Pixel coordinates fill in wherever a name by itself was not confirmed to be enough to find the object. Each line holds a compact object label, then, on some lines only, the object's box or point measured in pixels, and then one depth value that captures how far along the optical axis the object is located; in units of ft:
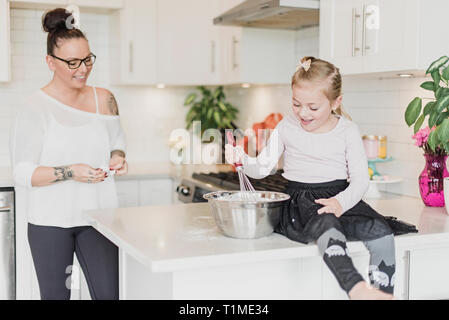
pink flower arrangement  7.32
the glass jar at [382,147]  8.78
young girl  5.18
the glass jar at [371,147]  8.74
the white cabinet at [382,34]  6.60
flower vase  7.31
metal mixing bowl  5.14
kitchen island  4.86
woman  6.90
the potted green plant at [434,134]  6.34
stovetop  9.09
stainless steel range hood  8.46
